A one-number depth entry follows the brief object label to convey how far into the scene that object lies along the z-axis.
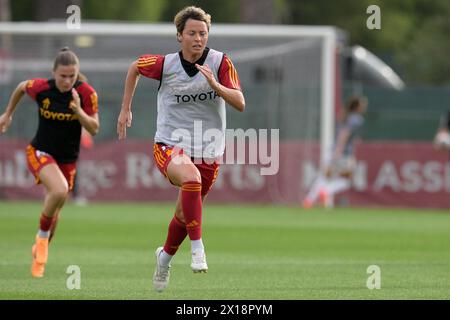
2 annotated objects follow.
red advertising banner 28.36
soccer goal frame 28.61
